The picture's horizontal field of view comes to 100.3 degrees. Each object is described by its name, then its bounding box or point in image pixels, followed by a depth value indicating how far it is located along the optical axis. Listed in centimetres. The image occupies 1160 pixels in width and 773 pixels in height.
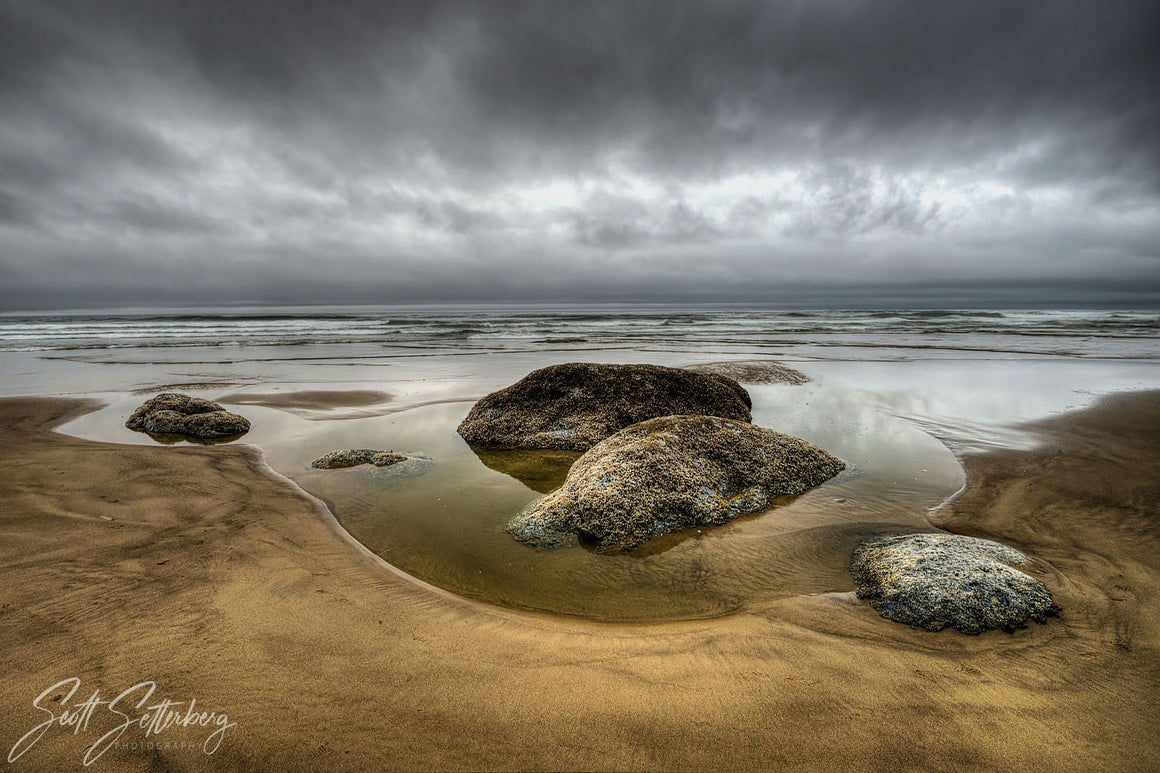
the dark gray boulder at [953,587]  353
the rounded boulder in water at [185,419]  913
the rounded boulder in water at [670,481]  507
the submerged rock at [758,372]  1494
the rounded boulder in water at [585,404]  854
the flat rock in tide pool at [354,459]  725
